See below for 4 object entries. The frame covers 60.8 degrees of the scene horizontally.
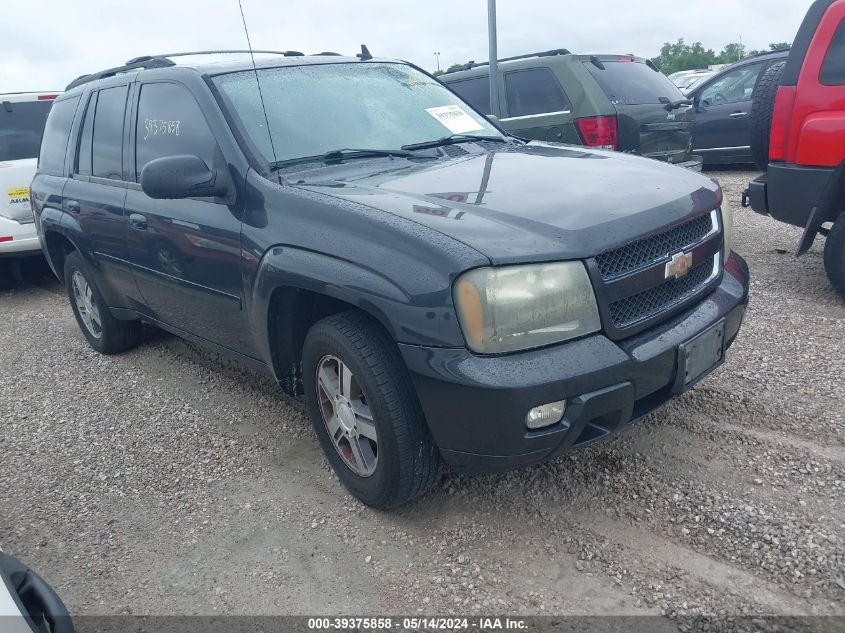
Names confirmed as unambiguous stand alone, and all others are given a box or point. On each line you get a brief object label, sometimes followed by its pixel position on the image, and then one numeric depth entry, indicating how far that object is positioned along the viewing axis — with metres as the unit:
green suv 6.70
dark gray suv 2.28
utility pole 7.49
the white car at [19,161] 6.80
